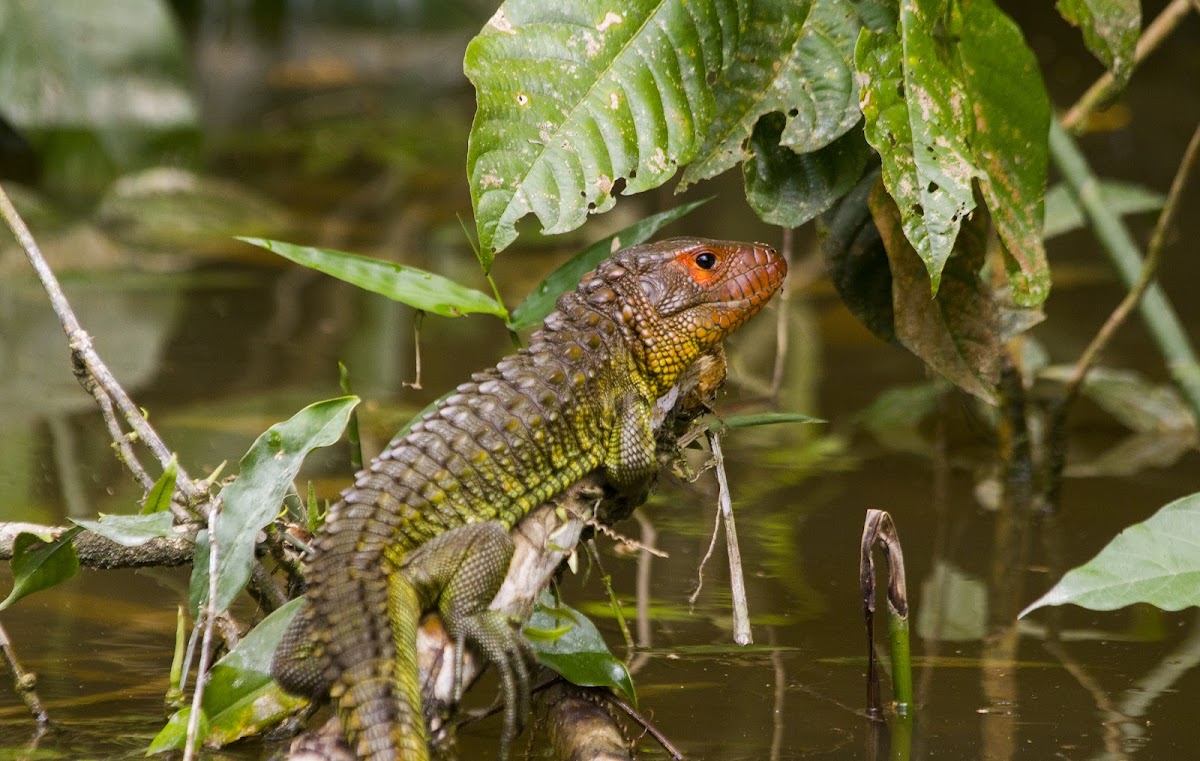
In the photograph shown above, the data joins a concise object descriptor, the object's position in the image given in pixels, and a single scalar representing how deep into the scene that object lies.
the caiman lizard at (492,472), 4.23
